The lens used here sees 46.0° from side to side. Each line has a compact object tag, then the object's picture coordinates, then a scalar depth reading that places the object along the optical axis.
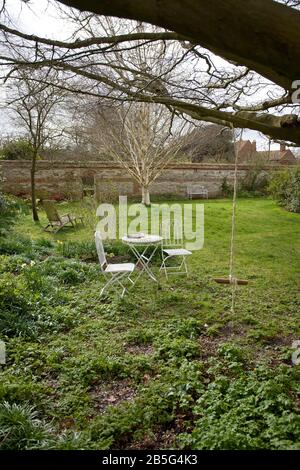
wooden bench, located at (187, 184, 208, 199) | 18.50
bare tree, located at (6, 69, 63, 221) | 10.73
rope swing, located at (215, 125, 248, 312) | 4.56
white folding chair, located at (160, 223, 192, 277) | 6.42
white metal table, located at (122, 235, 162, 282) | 6.23
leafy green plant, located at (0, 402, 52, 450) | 2.43
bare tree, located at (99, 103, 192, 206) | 14.48
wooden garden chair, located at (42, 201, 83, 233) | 10.32
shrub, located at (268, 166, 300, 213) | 14.26
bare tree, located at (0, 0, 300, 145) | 1.60
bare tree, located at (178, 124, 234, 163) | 17.47
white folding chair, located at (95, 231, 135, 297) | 5.41
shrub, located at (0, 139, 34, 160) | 17.73
